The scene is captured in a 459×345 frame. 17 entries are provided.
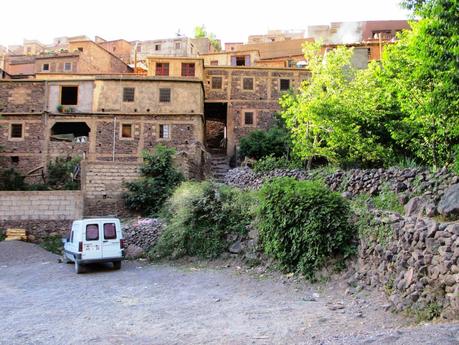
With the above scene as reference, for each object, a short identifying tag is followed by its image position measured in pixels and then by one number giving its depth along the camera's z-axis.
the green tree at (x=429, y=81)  8.73
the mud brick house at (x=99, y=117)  31.31
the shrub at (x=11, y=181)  29.55
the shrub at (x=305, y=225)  11.01
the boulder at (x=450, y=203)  8.62
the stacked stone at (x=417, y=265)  7.23
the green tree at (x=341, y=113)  19.73
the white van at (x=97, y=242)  14.45
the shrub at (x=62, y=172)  28.77
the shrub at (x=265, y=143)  30.98
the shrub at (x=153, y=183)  21.30
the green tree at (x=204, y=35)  65.54
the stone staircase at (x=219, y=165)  29.96
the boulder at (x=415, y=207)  9.73
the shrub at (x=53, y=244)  19.83
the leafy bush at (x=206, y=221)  15.02
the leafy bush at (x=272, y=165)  23.14
